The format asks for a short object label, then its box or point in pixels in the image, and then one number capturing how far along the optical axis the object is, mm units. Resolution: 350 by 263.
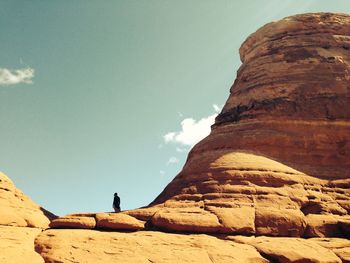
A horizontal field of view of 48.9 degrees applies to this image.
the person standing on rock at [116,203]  23219
